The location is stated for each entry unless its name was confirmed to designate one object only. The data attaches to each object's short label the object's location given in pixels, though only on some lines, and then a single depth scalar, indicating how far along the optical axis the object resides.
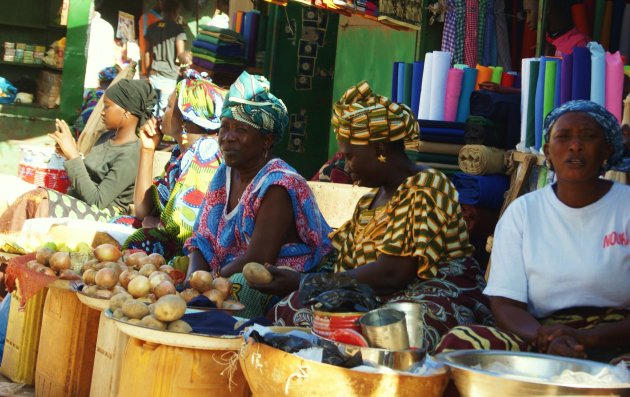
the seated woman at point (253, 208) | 4.68
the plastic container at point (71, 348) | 4.36
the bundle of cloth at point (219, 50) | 9.20
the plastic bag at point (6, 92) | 13.65
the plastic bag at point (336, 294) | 3.17
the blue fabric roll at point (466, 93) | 5.70
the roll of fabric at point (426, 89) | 5.80
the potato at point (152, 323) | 3.49
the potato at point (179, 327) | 3.48
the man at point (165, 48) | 13.02
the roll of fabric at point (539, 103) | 4.87
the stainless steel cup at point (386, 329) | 2.87
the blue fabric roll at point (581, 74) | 4.64
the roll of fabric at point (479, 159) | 4.98
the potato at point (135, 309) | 3.63
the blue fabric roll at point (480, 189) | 5.03
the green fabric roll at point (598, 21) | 6.25
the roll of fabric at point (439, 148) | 5.45
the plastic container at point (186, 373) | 3.47
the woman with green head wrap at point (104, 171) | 6.75
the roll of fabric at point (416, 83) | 6.05
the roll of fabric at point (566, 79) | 4.71
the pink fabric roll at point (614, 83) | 4.57
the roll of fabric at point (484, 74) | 5.97
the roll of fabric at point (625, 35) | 5.98
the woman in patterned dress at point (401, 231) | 3.89
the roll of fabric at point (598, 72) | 4.60
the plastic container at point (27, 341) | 4.83
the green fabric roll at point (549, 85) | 4.81
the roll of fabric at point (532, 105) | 4.92
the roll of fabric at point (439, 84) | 5.72
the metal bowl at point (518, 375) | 2.56
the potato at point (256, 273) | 4.12
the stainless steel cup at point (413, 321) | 3.06
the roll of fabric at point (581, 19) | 6.27
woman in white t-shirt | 3.36
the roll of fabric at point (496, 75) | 5.97
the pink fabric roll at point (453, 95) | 5.69
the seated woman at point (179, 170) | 5.89
